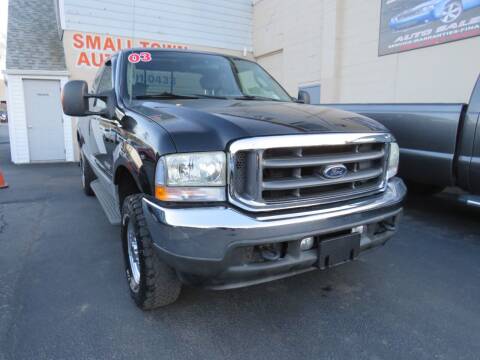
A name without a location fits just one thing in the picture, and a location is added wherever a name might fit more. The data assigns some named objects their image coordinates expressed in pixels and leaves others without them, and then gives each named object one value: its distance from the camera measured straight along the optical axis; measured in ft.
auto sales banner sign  21.07
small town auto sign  33.45
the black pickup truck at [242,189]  6.41
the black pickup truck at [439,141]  12.77
